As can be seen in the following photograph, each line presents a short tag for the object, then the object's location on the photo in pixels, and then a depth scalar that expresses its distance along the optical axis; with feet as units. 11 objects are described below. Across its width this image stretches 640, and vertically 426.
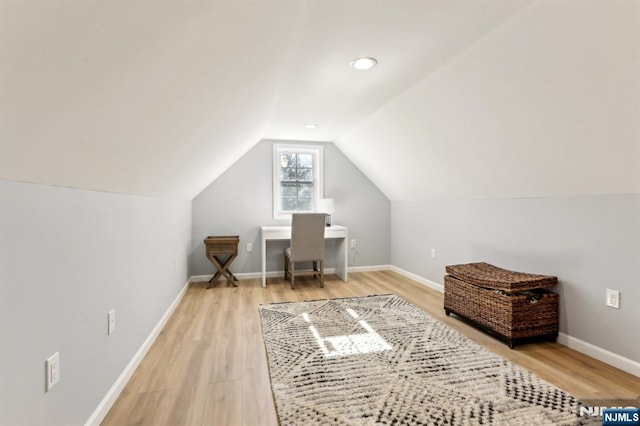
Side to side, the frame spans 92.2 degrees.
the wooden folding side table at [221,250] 12.65
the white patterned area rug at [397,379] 4.87
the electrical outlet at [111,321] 5.12
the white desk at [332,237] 13.10
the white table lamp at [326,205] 14.80
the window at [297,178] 15.16
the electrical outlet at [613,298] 6.47
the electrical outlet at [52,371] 3.47
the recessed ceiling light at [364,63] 6.81
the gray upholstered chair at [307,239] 12.39
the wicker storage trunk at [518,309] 7.25
